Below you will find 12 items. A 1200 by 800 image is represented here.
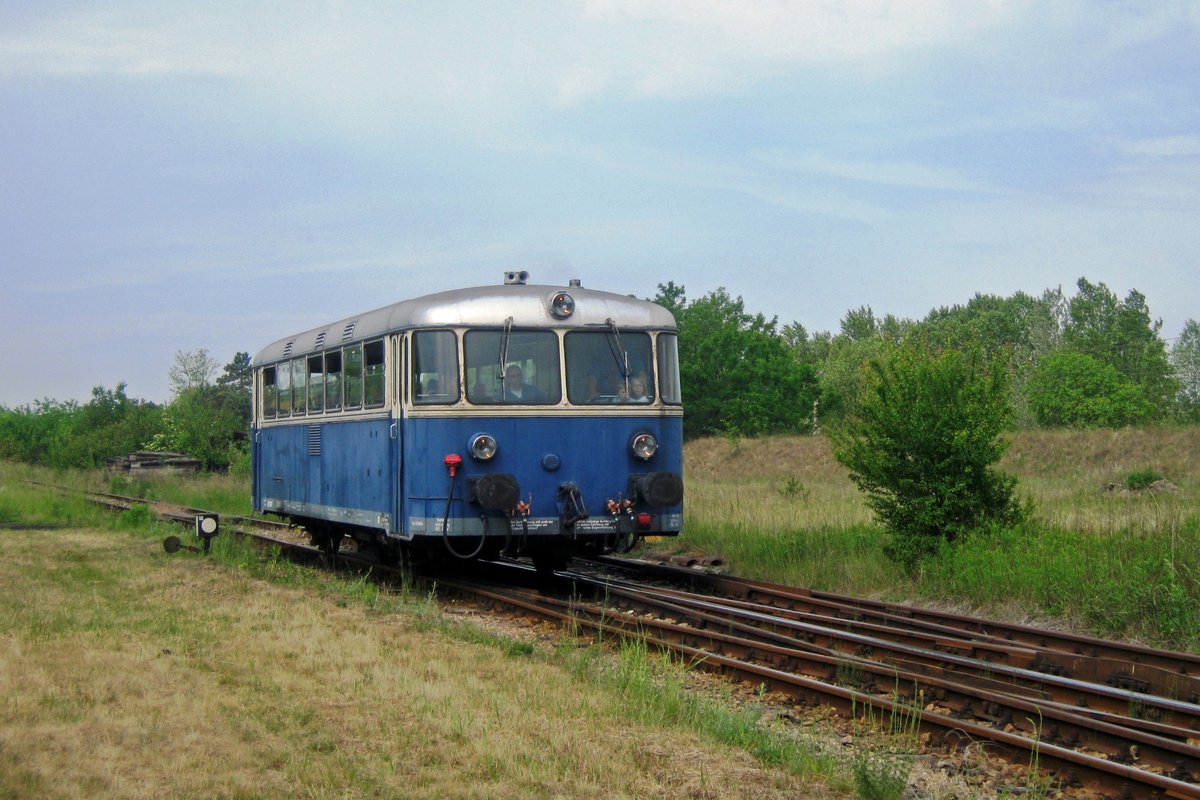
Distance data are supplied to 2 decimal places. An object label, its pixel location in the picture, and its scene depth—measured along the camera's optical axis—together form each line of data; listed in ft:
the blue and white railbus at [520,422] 38.86
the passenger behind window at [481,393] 39.19
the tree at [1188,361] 292.20
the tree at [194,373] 318.24
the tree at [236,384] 299.58
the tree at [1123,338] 257.96
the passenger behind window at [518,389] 39.68
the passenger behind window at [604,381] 40.78
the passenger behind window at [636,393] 41.09
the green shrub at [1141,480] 98.43
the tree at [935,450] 44.80
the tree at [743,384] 210.59
